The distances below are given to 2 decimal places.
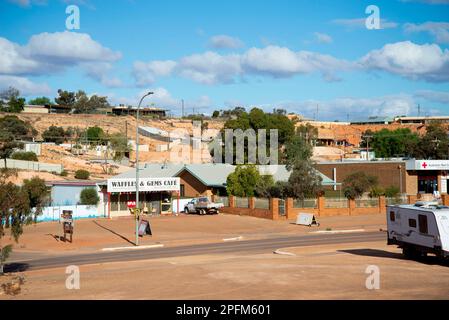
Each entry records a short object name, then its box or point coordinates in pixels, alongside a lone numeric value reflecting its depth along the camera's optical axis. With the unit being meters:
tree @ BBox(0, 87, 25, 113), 156.62
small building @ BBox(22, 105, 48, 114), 167.68
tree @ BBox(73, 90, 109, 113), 190.93
